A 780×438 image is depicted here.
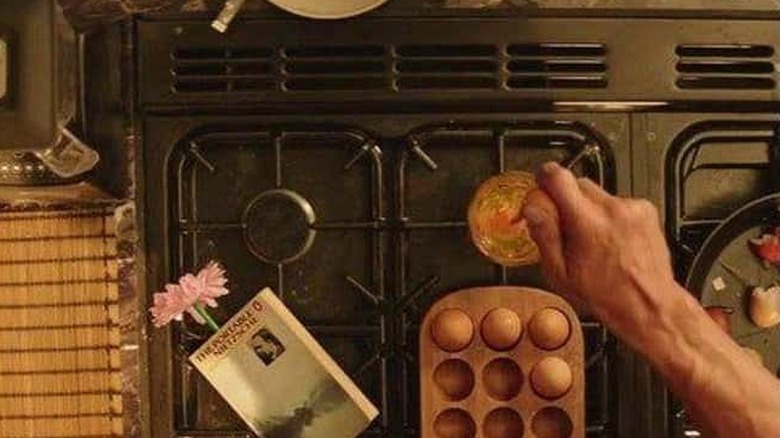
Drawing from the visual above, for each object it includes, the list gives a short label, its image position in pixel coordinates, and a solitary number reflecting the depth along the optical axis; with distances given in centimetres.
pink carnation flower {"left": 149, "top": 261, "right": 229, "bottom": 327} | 115
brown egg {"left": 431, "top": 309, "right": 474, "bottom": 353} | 111
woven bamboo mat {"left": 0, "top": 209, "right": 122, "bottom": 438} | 124
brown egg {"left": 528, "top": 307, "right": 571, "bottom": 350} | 111
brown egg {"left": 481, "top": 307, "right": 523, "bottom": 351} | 111
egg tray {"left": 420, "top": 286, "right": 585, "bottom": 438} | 112
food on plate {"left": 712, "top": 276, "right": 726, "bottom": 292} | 115
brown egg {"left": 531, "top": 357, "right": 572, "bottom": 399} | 111
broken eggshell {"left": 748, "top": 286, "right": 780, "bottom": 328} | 114
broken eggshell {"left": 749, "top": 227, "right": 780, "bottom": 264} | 114
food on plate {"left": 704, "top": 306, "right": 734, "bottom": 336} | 111
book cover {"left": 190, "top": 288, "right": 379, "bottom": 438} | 116
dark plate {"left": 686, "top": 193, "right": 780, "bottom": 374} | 114
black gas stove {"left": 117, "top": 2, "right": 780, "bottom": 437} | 116
